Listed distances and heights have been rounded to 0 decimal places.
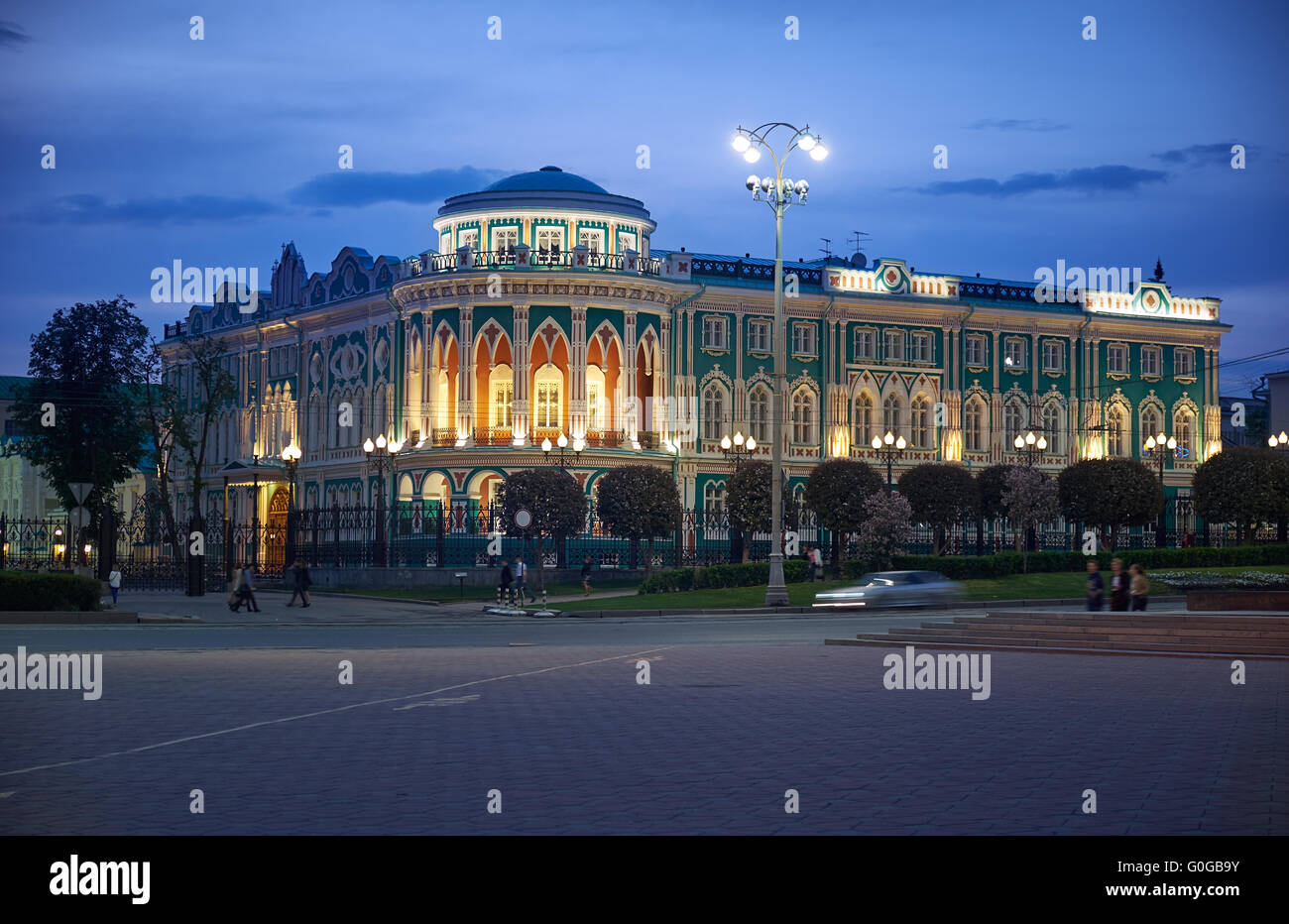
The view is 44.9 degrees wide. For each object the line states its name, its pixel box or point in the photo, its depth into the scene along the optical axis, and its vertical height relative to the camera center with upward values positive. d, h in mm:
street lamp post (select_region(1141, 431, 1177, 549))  73750 +2440
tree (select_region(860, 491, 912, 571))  51781 -886
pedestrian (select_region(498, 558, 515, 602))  44750 -2082
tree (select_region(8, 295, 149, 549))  65750 +4844
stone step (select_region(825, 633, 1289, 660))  24922 -2476
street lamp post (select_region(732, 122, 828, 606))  40719 +7699
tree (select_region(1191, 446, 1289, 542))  57662 +417
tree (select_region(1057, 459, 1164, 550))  59969 +228
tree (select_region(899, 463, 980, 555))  59594 +298
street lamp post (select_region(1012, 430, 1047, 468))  62438 +2403
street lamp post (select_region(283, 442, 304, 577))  53125 -89
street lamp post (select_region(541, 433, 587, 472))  60384 +2336
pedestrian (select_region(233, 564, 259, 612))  42312 -2144
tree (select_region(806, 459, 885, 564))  56188 +357
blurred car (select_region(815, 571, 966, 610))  40438 -2337
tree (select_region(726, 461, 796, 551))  54969 +213
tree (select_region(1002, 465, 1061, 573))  58031 +52
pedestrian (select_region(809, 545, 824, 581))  50391 -1979
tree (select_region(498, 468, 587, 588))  54500 +235
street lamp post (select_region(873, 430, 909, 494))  58344 +2339
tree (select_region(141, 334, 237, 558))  68438 +4587
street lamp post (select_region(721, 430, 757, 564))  55931 +2045
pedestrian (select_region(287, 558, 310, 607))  45219 -1983
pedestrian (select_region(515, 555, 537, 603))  44209 -2019
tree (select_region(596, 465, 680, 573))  55031 +106
